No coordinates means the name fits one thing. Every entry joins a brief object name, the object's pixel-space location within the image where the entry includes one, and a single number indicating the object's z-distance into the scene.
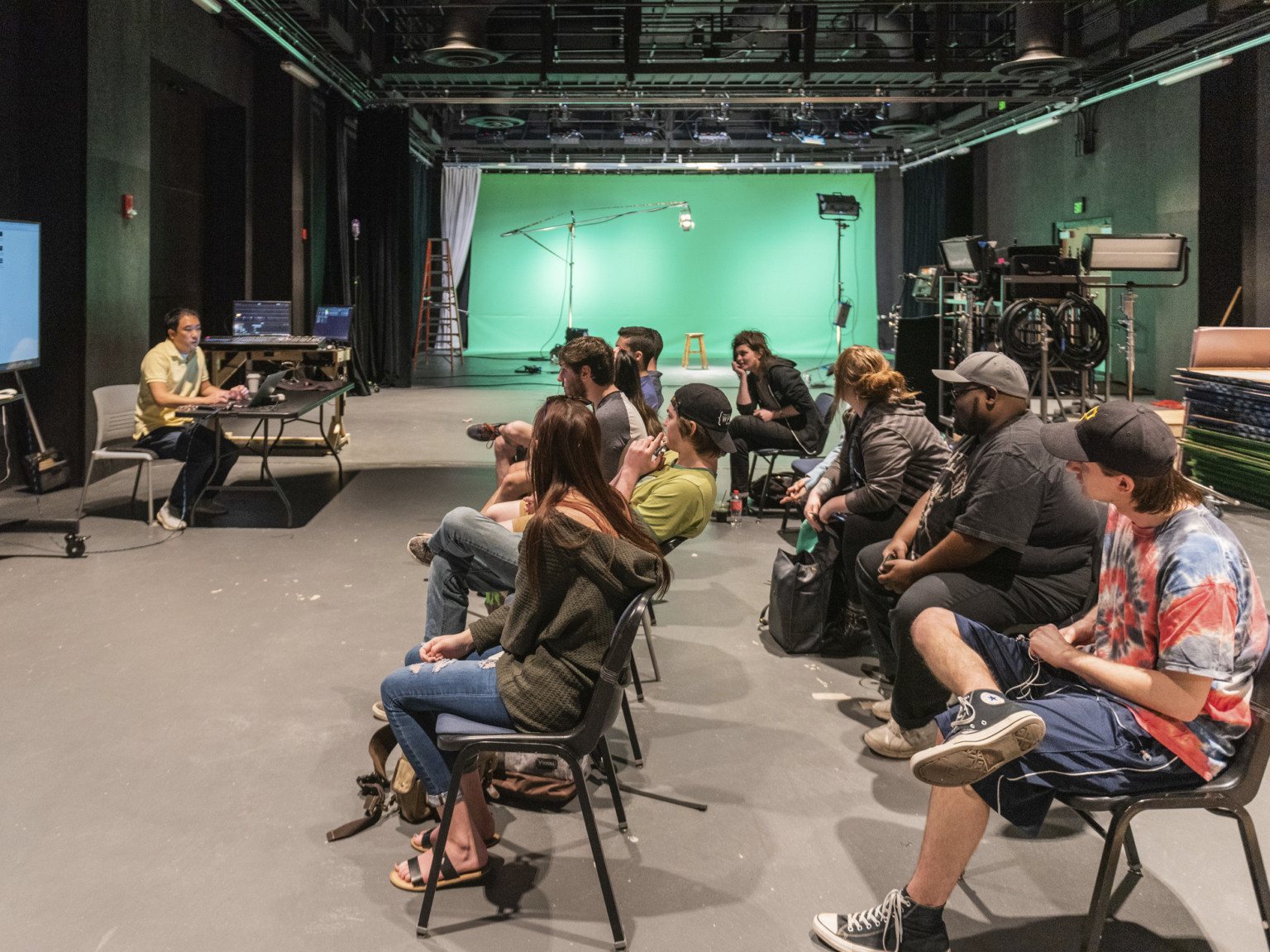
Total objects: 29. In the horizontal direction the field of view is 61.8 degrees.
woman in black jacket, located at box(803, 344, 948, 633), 3.67
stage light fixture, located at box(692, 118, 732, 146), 16.41
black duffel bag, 3.85
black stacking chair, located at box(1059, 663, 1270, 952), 1.87
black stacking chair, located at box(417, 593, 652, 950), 2.09
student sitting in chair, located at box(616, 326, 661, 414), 5.07
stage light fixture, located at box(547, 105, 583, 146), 16.67
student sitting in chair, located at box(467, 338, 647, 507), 3.81
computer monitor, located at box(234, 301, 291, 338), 8.59
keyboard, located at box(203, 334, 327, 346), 8.23
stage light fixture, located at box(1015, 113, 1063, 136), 12.16
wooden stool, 16.80
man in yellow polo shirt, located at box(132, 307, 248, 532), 5.79
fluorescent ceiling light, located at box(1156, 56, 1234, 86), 9.12
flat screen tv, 5.36
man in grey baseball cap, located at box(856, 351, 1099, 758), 2.80
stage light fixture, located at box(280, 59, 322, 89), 9.64
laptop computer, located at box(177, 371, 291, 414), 5.63
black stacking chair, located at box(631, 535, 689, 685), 3.37
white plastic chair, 5.58
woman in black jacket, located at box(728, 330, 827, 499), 6.08
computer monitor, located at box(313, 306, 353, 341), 9.42
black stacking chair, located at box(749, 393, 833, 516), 6.11
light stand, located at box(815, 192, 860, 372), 15.91
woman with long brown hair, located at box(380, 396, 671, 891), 2.12
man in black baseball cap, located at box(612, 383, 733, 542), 3.29
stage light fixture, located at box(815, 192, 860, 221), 16.23
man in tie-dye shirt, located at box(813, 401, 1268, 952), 1.83
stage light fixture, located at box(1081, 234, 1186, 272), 8.45
